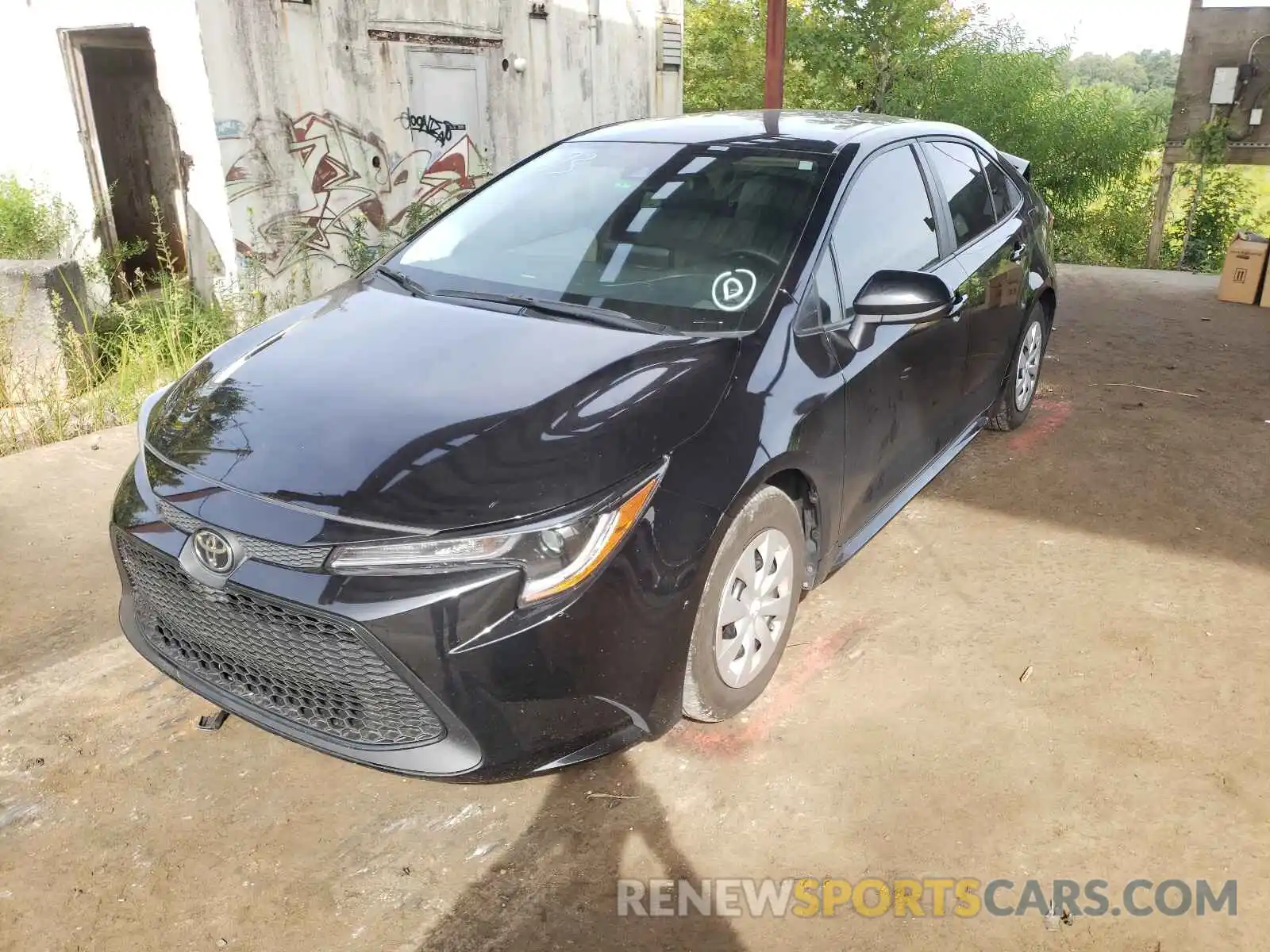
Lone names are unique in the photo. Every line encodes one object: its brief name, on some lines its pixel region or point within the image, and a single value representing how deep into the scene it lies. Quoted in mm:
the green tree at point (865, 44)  18875
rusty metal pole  8469
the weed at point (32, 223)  7871
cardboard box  8445
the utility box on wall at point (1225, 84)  10137
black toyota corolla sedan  2201
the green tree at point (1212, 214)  10852
